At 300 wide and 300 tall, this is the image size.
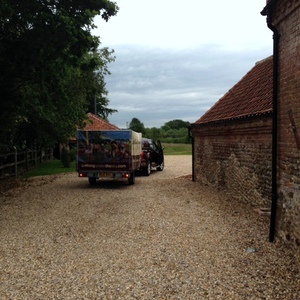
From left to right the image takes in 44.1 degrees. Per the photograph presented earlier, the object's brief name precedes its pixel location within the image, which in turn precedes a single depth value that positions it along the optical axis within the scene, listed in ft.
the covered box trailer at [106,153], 47.70
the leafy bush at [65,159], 84.33
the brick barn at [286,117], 19.70
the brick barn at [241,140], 29.86
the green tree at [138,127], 258.37
